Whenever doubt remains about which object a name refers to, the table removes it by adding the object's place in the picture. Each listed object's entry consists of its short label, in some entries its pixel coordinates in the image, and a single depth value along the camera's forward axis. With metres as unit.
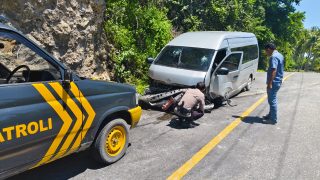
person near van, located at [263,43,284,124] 5.82
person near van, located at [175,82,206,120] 5.41
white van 6.40
